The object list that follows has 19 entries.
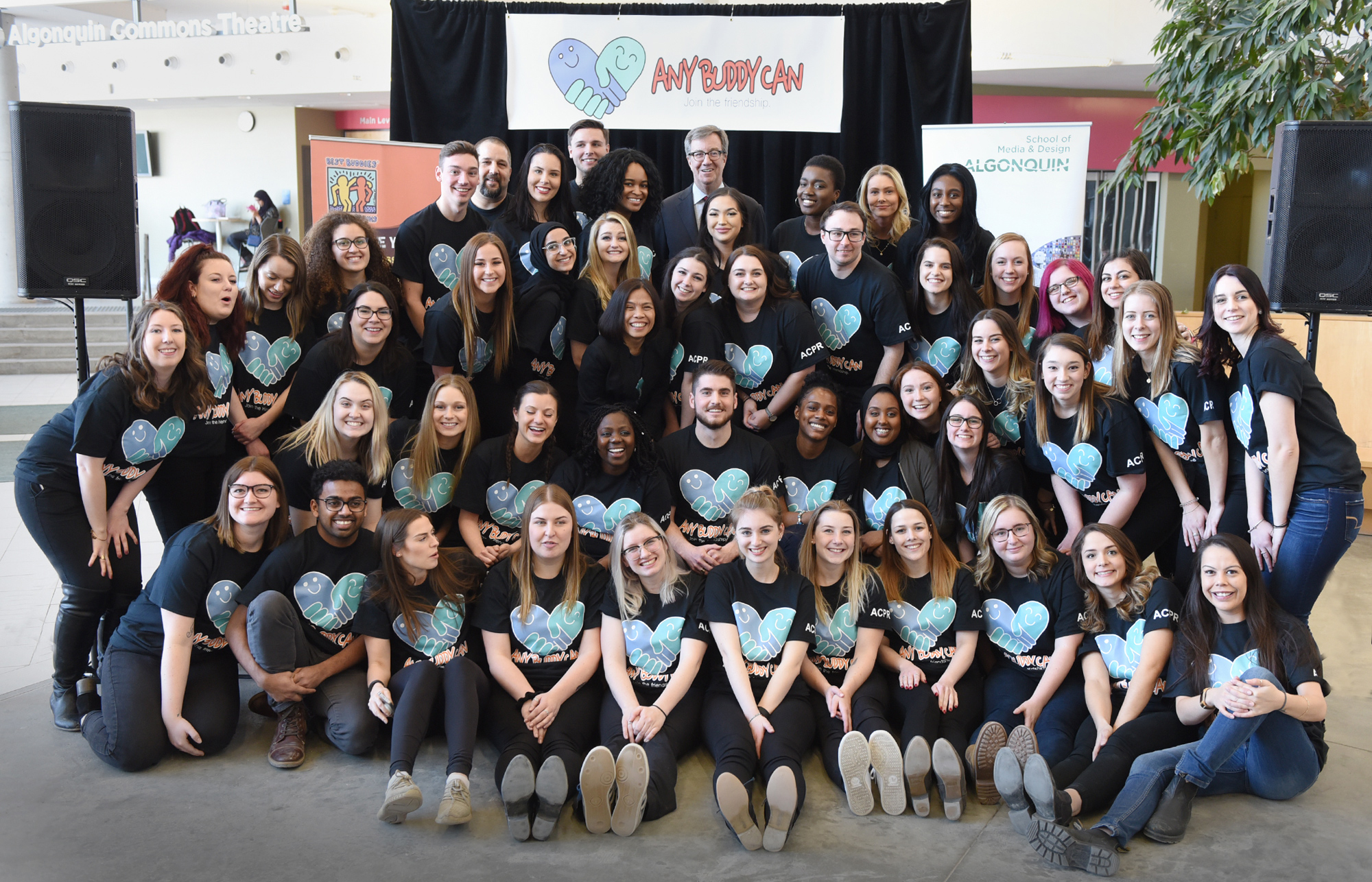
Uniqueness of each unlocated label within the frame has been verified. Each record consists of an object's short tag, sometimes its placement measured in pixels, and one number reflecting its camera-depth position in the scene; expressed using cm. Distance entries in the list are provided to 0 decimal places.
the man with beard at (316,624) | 277
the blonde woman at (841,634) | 275
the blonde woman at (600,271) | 353
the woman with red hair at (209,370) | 315
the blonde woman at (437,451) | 314
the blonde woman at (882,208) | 397
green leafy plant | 428
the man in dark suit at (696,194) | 400
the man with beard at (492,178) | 391
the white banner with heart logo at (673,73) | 545
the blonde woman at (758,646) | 265
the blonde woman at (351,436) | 306
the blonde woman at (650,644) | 271
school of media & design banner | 510
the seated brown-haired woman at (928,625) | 283
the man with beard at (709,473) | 321
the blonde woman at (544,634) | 274
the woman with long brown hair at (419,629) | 267
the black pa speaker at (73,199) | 321
